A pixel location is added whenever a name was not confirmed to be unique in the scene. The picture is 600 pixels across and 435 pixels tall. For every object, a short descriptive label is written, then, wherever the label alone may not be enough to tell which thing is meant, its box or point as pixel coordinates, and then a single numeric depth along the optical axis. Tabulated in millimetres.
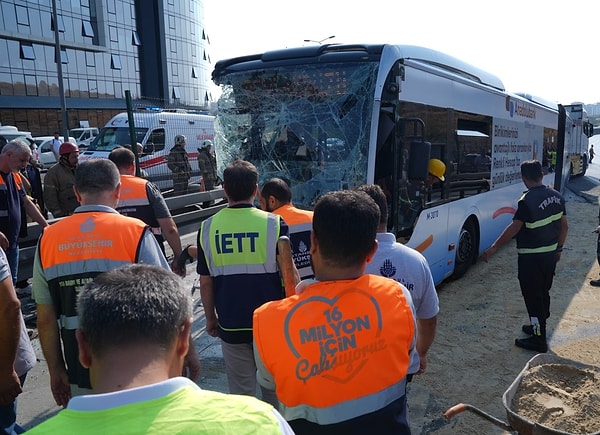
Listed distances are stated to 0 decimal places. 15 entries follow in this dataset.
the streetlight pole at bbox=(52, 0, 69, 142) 20081
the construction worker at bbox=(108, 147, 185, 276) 4555
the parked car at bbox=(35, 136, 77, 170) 25497
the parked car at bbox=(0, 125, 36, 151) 21819
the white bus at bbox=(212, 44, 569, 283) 5387
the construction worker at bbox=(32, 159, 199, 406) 2646
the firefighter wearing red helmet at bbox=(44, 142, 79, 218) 6988
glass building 37312
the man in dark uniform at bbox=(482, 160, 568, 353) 5156
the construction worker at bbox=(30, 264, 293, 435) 1039
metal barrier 7371
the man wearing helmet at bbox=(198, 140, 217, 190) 13961
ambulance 13773
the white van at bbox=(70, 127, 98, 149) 27978
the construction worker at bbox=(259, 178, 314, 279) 4055
